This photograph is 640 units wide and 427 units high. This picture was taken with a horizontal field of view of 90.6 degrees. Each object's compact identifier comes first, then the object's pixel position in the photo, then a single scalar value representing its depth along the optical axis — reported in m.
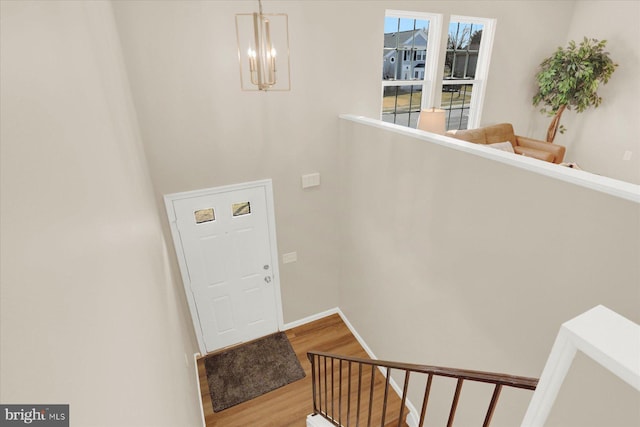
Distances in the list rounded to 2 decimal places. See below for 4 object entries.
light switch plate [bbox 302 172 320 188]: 3.77
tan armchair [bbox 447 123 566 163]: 4.27
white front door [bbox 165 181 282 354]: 3.48
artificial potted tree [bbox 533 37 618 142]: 4.45
